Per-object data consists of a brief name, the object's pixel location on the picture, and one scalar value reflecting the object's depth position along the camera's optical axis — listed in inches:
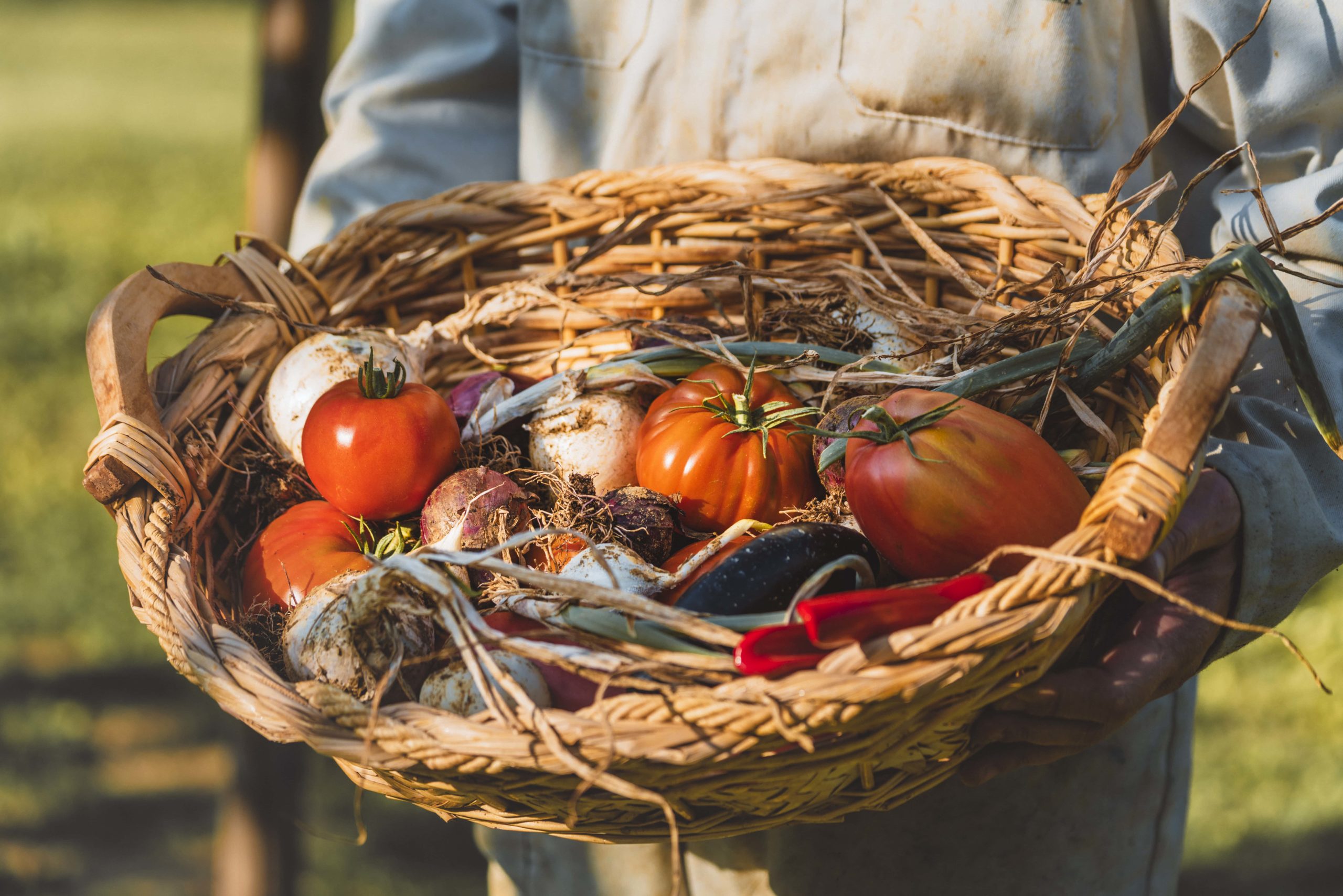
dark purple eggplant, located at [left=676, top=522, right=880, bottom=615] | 39.7
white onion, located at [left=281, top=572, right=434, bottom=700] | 39.3
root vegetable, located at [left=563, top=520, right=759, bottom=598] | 41.0
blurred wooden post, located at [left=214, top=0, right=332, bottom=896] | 55.8
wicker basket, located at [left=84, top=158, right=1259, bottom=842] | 36.8
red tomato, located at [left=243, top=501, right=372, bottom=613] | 42.2
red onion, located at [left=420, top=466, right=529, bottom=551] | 42.4
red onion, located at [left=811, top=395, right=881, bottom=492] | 42.4
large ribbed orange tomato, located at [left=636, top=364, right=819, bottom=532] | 42.8
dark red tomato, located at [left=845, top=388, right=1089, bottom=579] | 39.4
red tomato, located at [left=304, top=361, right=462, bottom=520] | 42.9
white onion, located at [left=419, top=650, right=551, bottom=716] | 39.0
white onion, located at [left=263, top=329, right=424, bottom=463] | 44.8
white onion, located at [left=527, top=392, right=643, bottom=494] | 44.3
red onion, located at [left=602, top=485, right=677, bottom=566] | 42.3
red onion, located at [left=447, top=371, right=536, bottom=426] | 45.5
